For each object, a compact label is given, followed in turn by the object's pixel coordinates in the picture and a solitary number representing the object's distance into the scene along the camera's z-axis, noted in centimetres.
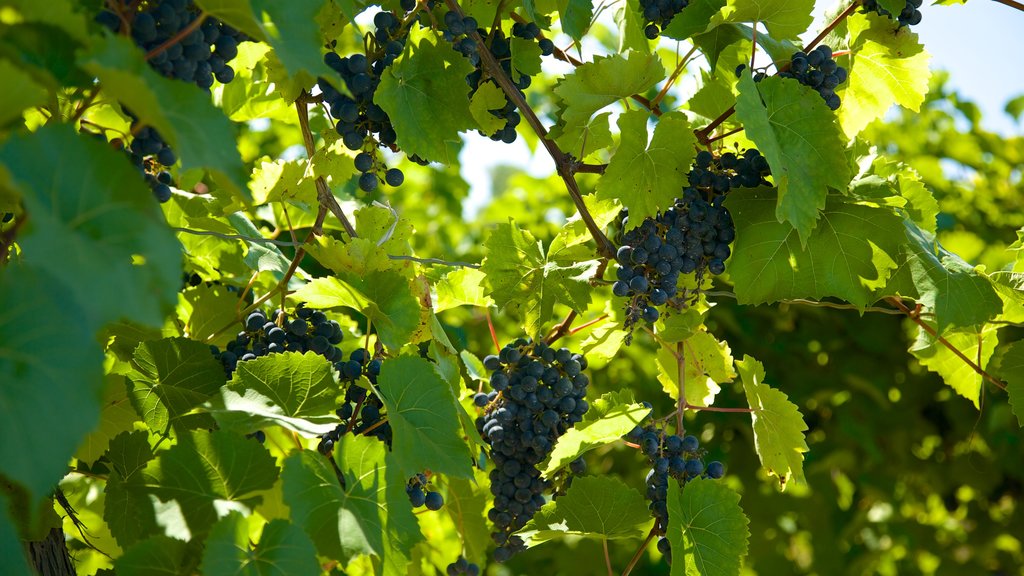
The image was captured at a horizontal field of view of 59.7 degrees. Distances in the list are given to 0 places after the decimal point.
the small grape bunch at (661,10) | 181
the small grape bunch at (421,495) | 165
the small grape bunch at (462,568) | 202
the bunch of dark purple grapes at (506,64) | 182
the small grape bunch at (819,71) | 172
